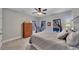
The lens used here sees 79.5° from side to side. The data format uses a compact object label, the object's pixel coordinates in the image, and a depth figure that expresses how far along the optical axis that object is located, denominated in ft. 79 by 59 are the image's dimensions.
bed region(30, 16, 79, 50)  2.59
